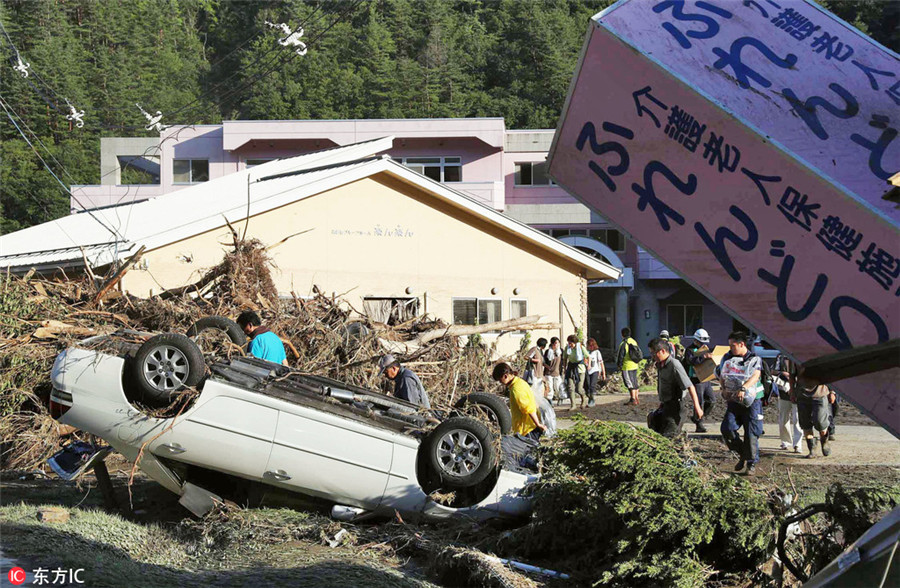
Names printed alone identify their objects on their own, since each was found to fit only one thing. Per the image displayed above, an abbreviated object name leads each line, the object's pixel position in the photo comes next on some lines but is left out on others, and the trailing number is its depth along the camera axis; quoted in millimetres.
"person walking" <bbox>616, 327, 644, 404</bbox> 20562
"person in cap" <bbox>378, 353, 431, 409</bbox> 10633
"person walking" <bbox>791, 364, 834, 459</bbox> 12328
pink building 44250
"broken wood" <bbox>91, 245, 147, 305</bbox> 13812
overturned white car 8336
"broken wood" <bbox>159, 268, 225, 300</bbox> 15148
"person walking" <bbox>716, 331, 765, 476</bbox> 11469
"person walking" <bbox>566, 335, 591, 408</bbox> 21859
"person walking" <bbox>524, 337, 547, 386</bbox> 19703
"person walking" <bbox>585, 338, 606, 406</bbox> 21594
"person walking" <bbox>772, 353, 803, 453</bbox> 13391
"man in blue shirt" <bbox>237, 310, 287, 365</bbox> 10516
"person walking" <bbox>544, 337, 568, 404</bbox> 21375
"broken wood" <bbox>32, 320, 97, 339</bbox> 11609
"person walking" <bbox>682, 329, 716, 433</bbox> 13996
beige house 18938
